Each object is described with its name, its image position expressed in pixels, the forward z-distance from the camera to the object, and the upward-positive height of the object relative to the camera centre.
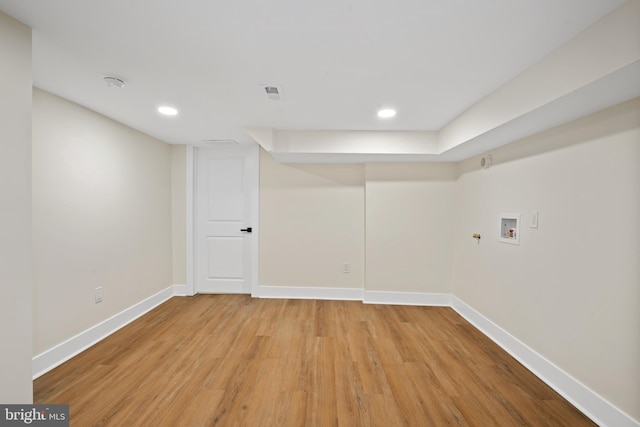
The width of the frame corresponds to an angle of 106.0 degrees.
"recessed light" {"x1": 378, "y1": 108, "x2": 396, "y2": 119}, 2.18 +0.91
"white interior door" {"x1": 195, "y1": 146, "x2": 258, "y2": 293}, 3.60 -0.14
